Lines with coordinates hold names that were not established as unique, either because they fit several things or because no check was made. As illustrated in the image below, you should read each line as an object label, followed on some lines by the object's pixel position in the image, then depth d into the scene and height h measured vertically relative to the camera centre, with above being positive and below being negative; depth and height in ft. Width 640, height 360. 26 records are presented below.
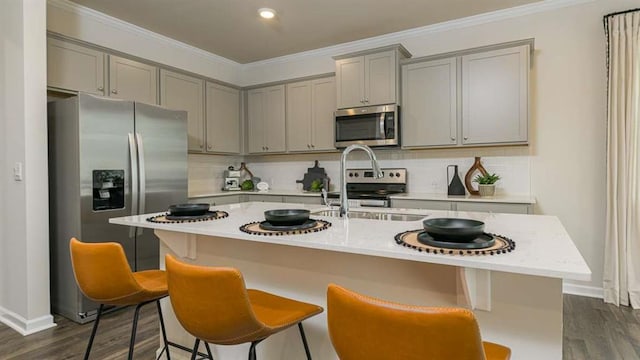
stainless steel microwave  12.24 +1.77
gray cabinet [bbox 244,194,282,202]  14.29 -0.81
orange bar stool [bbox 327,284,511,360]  2.62 -1.17
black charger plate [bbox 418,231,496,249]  3.64 -0.68
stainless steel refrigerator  8.99 -0.03
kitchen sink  6.57 -0.71
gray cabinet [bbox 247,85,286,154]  15.29 +2.48
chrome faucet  5.88 +0.01
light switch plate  8.62 +0.17
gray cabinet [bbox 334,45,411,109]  12.20 +3.44
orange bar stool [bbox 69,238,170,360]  5.08 -1.38
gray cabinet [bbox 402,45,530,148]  10.70 +2.38
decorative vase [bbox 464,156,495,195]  11.94 +0.11
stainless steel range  12.03 -0.35
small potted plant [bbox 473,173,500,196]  11.18 -0.26
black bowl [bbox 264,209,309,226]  5.06 -0.57
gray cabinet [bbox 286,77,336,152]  14.11 +2.46
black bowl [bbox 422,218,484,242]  3.76 -0.57
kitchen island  3.67 -1.25
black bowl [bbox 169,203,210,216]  6.22 -0.55
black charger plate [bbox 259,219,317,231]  4.88 -0.67
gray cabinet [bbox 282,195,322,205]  13.30 -0.83
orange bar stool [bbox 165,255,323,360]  3.83 -1.40
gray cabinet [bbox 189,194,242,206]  13.08 -0.83
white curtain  9.64 +0.44
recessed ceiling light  11.36 +5.15
